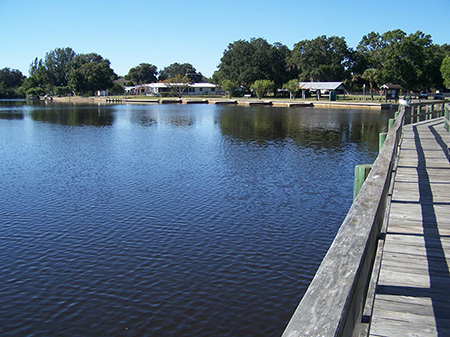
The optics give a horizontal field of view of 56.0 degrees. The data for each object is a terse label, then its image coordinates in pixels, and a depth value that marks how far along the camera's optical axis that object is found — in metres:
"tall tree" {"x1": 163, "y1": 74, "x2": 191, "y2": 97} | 129.75
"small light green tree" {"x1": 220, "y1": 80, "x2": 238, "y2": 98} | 111.62
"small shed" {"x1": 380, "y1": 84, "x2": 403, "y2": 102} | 89.31
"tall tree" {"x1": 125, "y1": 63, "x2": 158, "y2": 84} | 187.12
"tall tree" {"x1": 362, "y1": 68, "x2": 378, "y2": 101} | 96.91
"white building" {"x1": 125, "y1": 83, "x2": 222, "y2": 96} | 139.89
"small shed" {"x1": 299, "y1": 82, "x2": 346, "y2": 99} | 92.25
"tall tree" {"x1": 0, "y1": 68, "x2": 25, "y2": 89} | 173.12
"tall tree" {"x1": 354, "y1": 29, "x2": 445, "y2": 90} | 94.81
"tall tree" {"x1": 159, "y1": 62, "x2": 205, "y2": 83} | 185.38
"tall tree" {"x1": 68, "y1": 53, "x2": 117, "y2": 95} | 128.88
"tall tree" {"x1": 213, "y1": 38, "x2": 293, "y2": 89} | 114.69
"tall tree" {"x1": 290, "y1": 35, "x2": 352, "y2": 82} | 105.56
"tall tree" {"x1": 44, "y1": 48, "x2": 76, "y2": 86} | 172.62
